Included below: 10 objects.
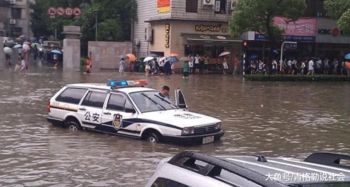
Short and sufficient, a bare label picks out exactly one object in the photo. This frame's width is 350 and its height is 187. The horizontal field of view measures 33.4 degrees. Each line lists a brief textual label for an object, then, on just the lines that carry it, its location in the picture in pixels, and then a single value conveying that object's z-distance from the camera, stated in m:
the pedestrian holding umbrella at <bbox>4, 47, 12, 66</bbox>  46.01
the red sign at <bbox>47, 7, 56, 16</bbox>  55.31
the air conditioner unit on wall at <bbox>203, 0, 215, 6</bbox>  48.22
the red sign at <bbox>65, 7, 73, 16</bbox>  56.16
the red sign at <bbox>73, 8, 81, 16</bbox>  56.34
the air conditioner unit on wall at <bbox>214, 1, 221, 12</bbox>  49.06
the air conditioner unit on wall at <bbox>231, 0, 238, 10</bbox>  46.26
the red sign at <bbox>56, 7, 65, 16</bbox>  56.03
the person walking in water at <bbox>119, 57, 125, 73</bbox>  44.29
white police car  13.41
